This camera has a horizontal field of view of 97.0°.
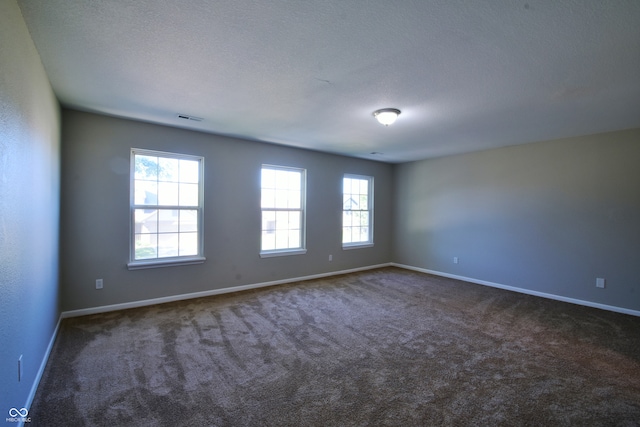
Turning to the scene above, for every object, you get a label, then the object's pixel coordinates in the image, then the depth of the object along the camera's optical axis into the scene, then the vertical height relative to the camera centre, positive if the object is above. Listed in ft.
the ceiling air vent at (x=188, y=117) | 11.44 +3.94
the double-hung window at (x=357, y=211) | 20.11 +0.25
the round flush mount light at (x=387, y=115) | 10.28 +3.66
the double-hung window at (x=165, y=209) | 12.50 +0.17
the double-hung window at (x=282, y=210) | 16.30 +0.19
